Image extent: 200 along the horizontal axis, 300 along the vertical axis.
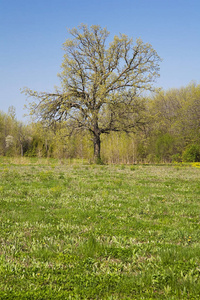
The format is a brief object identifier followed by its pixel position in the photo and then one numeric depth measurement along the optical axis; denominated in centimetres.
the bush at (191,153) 4181
